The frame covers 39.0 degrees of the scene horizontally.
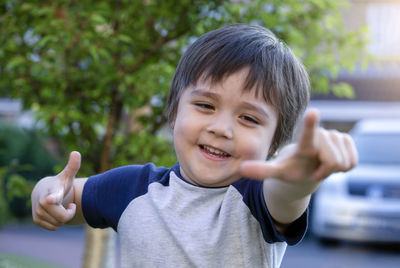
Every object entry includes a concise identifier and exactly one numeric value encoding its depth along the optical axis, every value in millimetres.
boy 1494
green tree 2975
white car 6910
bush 9531
